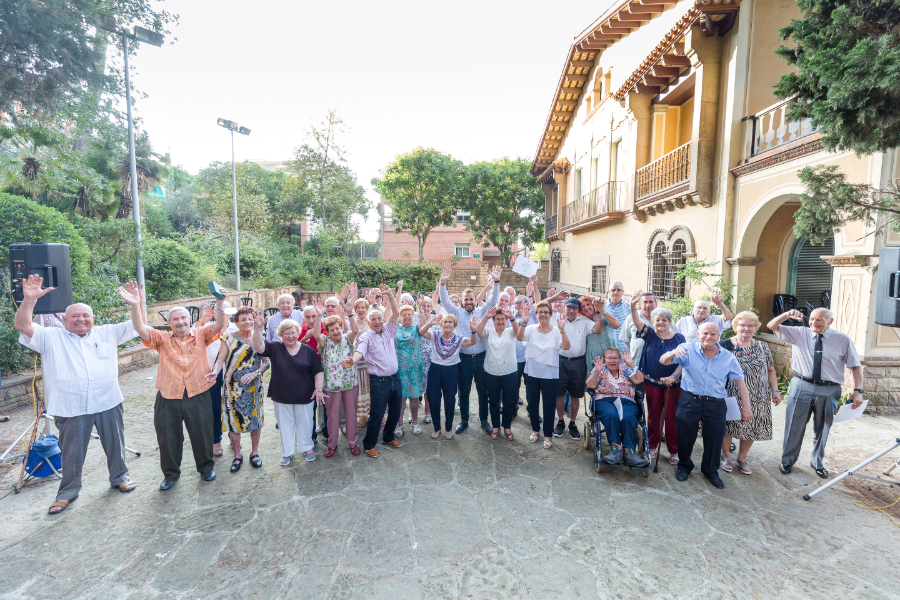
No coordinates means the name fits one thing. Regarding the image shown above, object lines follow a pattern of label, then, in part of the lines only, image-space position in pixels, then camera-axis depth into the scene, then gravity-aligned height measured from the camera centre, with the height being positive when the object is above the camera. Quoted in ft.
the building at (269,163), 241.94 +59.30
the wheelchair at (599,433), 14.82 -5.80
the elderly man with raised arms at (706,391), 13.84 -3.73
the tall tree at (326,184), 84.84 +17.00
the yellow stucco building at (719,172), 20.75 +6.71
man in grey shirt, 14.28 -3.32
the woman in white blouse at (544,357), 16.62 -3.23
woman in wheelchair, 14.56 -4.50
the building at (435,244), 116.98 +7.29
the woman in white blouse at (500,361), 17.06 -3.52
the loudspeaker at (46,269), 13.97 -0.13
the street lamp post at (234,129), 57.00 +18.72
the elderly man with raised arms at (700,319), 16.02 -1.68
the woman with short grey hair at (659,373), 15.20 -3.48
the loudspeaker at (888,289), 12.30 -0.31
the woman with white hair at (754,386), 14.73 -3.78
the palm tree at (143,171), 52.49 +11.90
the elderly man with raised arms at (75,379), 12.33 -3.33
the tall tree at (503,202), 81.97 +13.53
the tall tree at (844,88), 11.55 +5.34
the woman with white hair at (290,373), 14.73 -3.63
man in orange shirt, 13.39 -3.75
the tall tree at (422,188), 84.48 +16.55
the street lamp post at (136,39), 31.73 +17.02
